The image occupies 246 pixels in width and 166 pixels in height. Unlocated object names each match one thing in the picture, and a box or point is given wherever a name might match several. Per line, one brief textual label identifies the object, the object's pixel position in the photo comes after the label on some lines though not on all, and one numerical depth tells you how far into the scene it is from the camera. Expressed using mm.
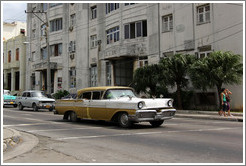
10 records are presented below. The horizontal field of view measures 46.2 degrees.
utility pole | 30734
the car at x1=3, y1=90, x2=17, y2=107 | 30641
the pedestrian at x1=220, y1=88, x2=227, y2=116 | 17380
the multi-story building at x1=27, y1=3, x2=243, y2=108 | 22939
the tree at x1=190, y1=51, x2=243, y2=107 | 19203
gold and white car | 11336
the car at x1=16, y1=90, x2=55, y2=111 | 24312
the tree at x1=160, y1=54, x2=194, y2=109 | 21406
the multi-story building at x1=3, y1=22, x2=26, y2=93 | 50688
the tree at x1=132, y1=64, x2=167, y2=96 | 22641
